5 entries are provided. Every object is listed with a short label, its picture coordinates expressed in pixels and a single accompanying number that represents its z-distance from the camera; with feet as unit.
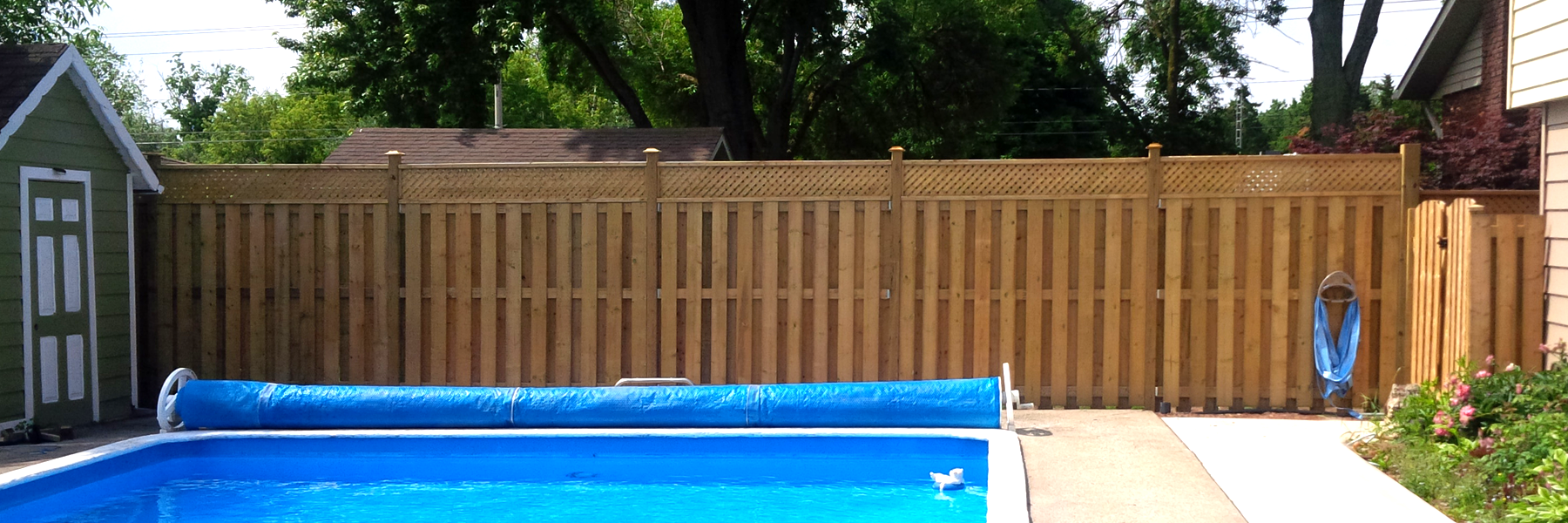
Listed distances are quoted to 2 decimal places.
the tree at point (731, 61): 52.54
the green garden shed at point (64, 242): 25.73
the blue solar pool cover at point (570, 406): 25.26
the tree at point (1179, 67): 90.89
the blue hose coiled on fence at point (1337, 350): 26.68
